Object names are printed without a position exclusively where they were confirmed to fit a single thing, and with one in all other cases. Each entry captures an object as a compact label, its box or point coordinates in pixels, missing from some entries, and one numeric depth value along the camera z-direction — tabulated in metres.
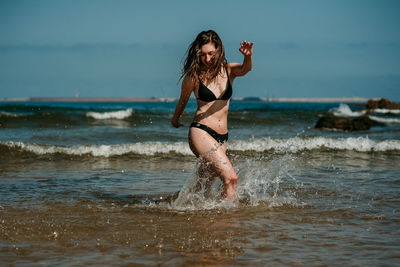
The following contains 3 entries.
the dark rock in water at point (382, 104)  41.62
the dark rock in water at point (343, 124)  20.67
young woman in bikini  5.09
